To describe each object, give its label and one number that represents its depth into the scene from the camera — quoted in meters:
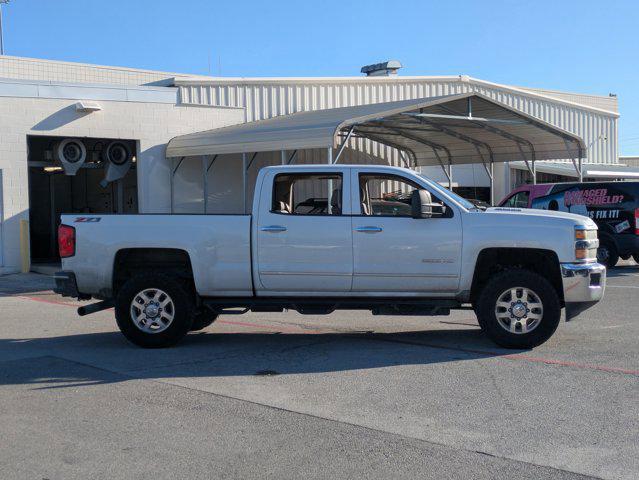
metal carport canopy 18.61
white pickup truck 8.51
